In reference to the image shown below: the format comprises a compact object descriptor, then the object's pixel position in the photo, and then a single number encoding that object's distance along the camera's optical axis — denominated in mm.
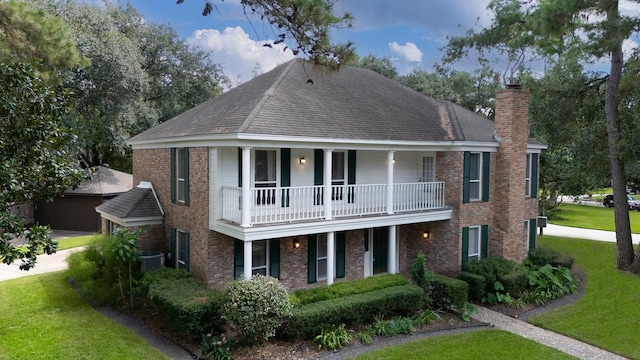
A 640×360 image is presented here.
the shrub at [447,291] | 12109
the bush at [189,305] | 9422
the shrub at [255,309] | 9008
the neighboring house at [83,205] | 24234
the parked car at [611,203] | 40750
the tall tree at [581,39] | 13675
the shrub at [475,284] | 13242
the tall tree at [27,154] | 6746
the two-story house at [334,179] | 11828
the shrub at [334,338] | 9734
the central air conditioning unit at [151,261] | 12805
